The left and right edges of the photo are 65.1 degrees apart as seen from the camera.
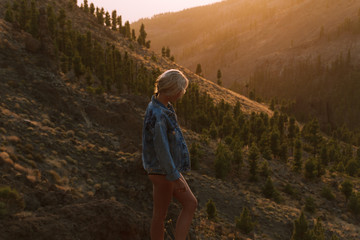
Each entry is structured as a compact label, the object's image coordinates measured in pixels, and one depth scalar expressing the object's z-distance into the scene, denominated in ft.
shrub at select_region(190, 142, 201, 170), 91.97
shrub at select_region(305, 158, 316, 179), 138.00
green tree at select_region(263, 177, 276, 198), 99.53
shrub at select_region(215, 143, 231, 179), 94.34
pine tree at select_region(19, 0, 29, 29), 131.11
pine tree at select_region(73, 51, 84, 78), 117.70
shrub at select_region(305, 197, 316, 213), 100.99
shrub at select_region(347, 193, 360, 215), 116.57
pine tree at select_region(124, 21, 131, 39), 309.01
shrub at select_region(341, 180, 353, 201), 125.80
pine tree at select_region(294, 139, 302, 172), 144.97
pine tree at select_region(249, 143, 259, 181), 111.55
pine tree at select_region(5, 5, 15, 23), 115.53
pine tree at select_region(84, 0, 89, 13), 293.39
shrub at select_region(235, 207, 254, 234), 60.15
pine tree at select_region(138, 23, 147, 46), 313.50
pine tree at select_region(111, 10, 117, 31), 308.19
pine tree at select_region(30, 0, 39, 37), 122.11
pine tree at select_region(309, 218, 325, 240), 68.80
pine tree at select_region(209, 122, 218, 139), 147.74
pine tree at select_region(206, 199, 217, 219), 54.94
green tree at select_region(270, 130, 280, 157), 160.35
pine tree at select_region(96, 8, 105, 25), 288.14
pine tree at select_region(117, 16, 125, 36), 309.63
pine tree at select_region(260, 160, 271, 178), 118.62
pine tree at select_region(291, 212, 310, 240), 69.05
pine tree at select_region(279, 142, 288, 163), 158.71
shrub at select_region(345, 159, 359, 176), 169.68
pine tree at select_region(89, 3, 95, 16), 303.68
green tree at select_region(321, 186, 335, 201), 123.64
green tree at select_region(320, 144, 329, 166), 174.79
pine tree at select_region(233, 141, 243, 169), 114.62
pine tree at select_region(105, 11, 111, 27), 298.97
